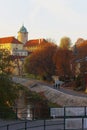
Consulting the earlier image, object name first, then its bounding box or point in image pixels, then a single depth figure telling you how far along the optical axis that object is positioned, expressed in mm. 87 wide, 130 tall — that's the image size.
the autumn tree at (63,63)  62484
